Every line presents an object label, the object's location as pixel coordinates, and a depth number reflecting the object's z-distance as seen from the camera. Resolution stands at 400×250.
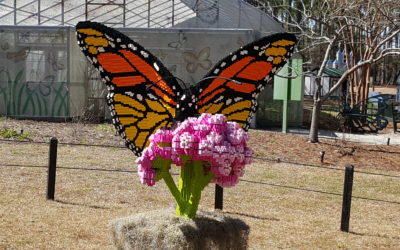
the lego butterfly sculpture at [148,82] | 5.71
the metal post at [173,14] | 19.38
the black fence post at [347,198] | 7.87
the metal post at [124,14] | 19.05
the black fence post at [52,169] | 8.64
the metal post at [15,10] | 19.39
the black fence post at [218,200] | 8.93
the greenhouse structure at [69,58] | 18.77
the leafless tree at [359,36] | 15.73
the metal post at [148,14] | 19.18
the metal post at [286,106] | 18.78
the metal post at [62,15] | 19.47
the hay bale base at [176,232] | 5.34
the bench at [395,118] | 21.93
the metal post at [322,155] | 14.07
